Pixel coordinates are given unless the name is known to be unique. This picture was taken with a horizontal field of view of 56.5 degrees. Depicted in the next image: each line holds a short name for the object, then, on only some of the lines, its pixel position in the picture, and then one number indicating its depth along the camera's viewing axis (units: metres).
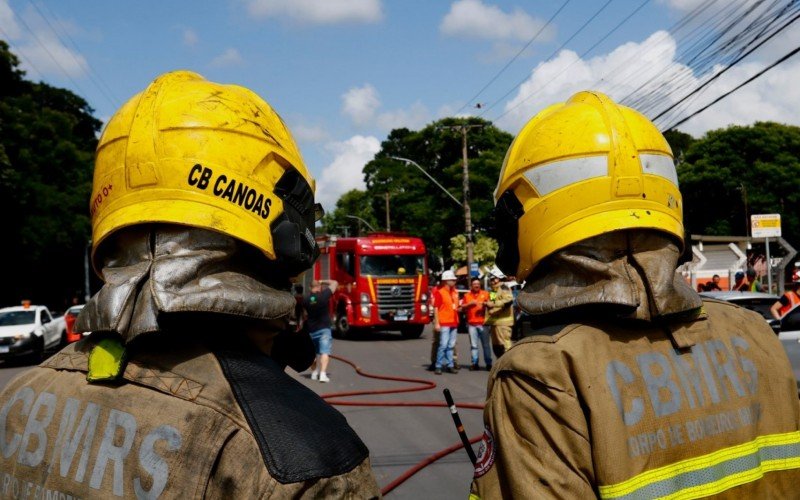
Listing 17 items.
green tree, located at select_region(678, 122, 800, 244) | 43.81
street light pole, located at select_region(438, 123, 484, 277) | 33.06
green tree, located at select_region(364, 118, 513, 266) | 47.34
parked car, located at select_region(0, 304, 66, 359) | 18.31
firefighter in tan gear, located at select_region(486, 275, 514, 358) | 12.62
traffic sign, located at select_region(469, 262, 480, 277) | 33.12
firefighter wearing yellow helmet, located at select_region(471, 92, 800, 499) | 1.97
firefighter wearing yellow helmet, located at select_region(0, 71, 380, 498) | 1.59
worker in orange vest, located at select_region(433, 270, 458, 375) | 13.83
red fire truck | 22.17
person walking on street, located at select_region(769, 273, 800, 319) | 11.37
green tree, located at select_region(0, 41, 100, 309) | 29.94
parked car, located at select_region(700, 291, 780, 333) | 11.70
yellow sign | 15.02
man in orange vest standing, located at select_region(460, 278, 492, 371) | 14.28
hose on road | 6.53
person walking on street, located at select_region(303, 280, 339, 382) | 12.70
